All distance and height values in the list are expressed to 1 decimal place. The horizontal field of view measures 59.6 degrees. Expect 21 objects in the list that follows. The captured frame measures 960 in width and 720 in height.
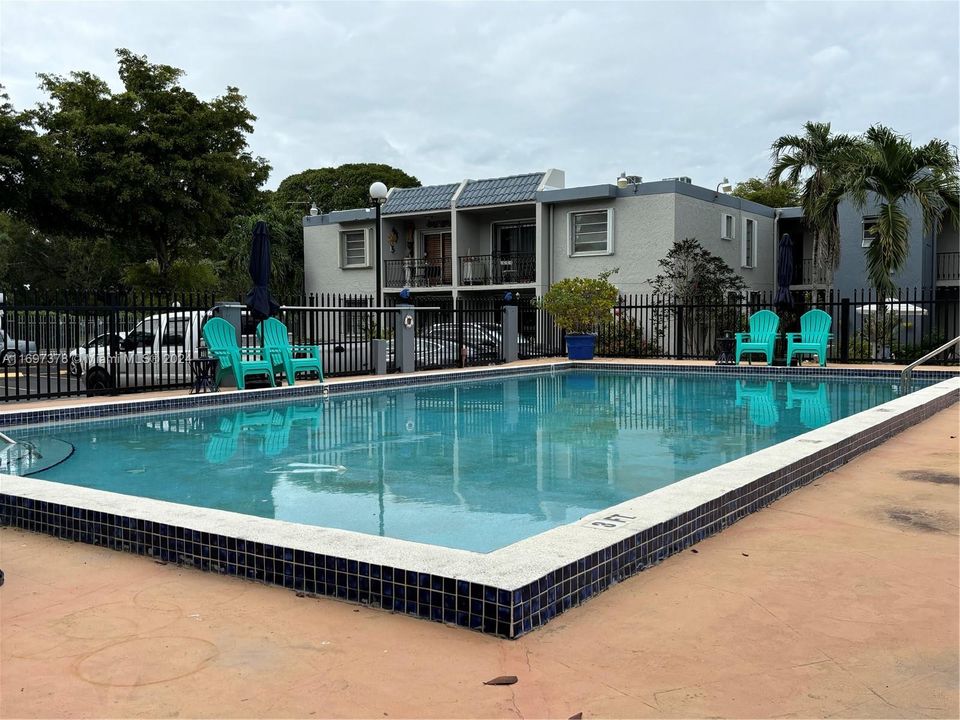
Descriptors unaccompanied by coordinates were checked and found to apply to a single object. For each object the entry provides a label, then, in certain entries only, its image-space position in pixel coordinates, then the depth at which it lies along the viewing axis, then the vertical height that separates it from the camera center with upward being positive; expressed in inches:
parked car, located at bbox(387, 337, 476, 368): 727.1 -21.6
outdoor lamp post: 645.4 +104.1
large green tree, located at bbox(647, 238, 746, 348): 922.7 +49.9
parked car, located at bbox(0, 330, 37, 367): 461.7 -12.7
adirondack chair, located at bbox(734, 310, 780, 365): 695.7 -7.5
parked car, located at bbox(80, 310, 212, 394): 515.5 -16.0
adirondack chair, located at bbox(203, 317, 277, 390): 503.1 -13.5
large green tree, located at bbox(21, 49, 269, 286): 907.4 +194.0
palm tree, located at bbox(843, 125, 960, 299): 790.5 +138.1
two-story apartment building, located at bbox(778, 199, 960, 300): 1077.1 +88.8
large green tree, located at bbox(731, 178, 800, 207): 1601.9 +260.6
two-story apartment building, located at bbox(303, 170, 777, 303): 983.0 +121.7
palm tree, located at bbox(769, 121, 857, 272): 881.5 +172.3
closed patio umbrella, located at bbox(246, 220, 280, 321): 516.7 +33.0
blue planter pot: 801.6 -18.0
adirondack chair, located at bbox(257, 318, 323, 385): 536.1 -13.4
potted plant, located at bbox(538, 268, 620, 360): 806.5 +20.8
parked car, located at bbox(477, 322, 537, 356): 794.4 -14.5
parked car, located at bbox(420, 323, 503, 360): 741.9 -8.5
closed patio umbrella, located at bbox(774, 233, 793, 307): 729.6 +45.7
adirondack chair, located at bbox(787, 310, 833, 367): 675.4 -7.6
